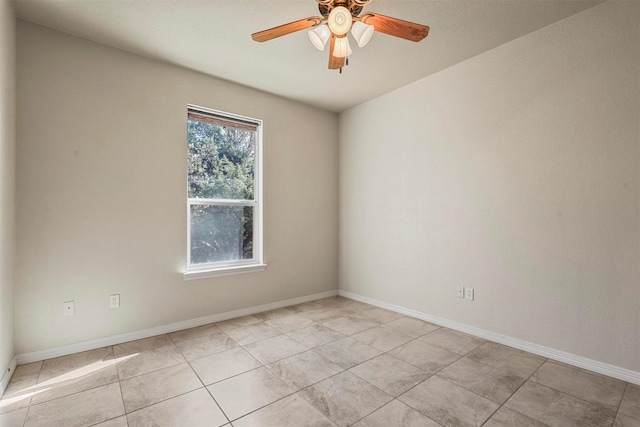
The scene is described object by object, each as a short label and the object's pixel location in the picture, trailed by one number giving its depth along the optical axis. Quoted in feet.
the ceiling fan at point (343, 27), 5.80
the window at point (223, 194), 10.26
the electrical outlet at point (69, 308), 7.94
